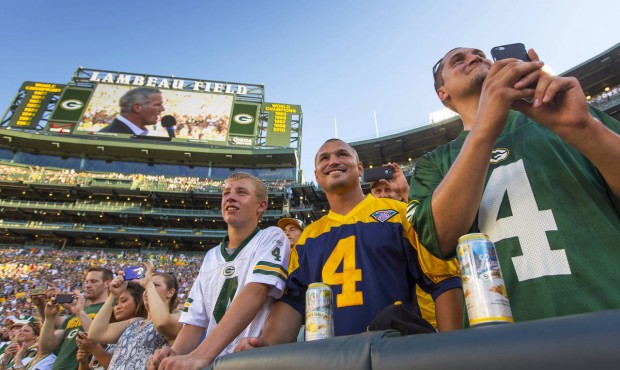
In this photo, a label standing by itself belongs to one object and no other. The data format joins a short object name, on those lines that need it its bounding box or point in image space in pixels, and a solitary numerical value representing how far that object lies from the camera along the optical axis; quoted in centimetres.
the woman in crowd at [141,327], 296
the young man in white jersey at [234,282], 193
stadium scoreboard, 3875
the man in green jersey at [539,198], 116
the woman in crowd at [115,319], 385
